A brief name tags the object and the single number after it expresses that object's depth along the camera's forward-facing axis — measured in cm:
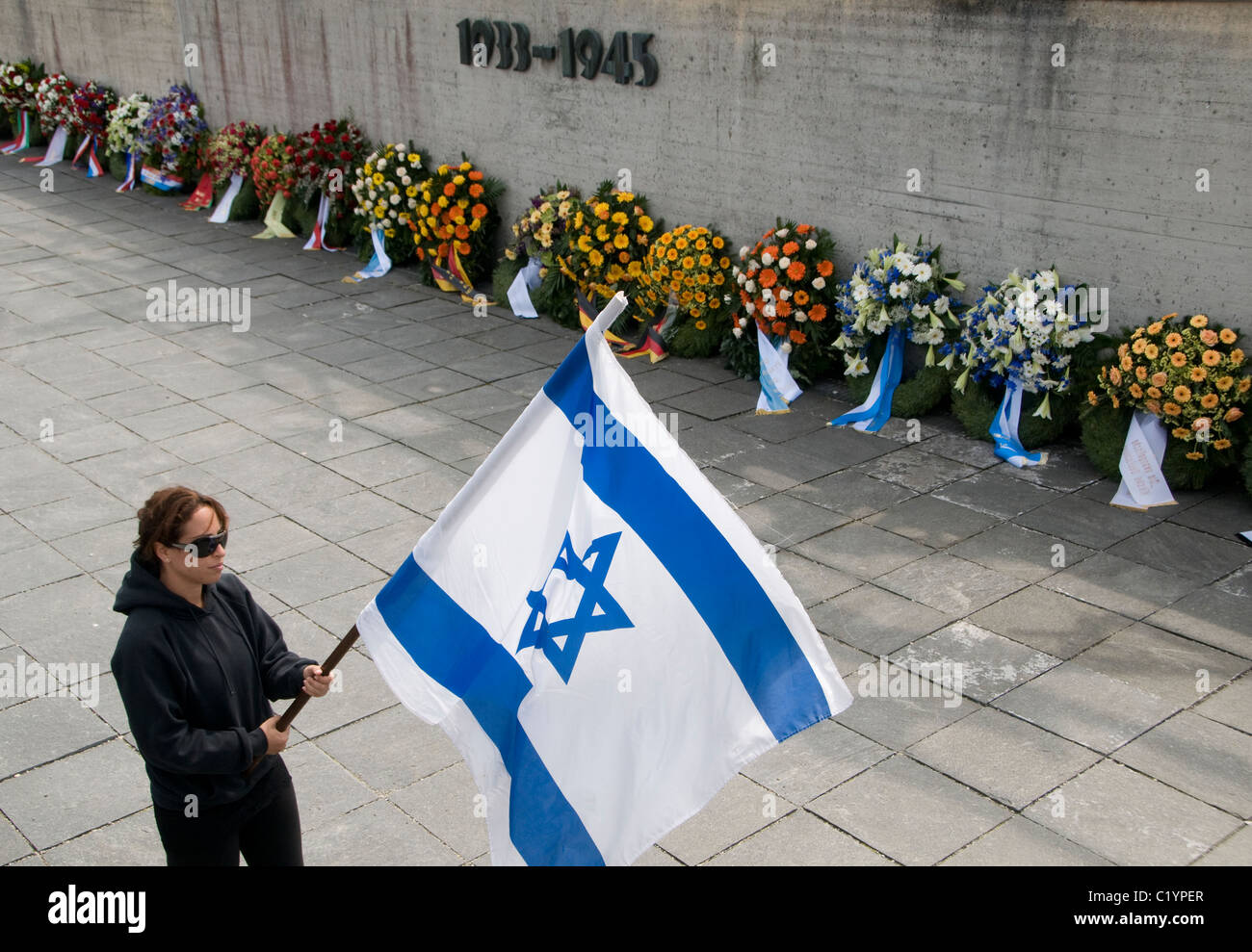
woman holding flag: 337
